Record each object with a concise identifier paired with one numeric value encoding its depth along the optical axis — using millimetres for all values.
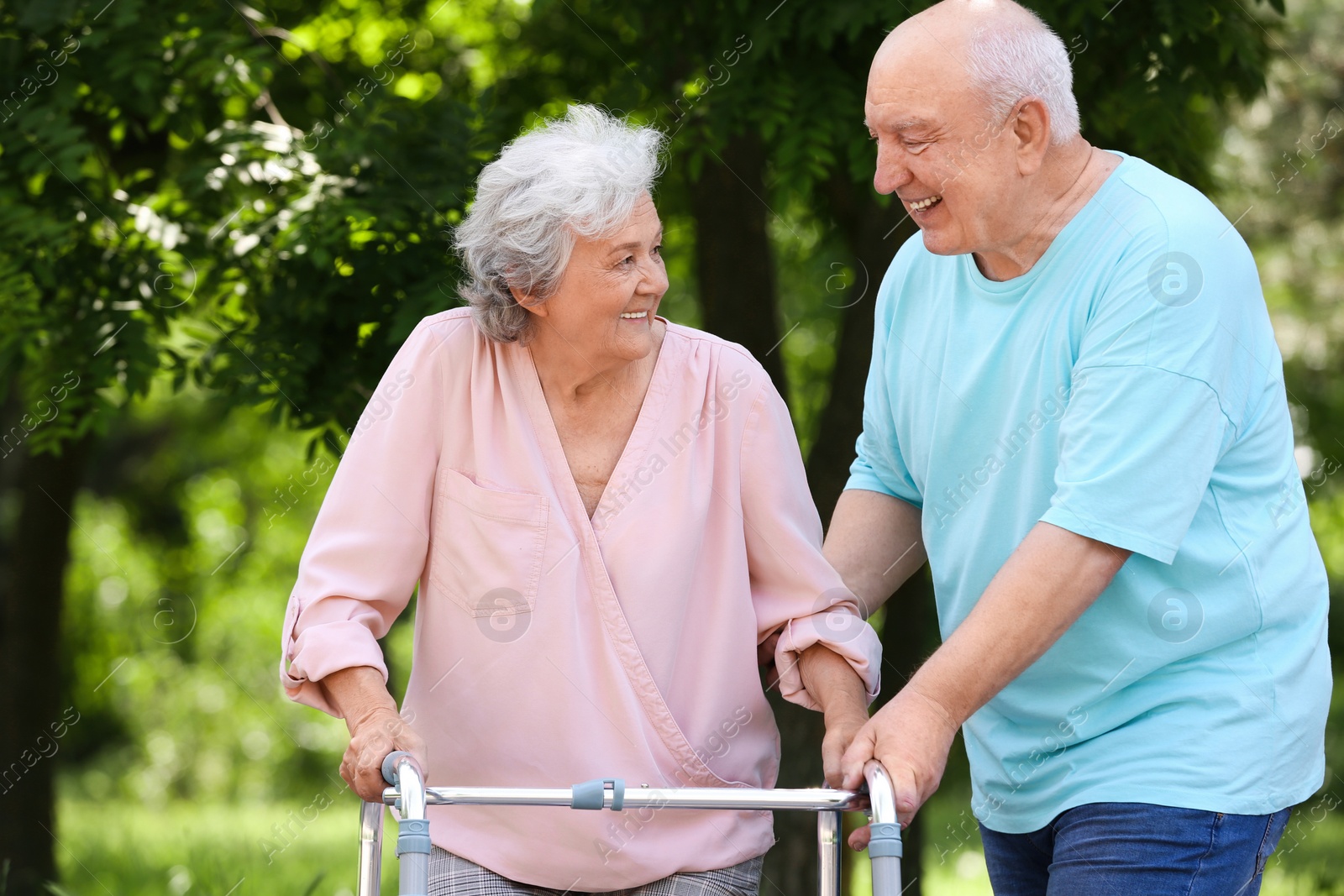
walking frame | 3695
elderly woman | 4586
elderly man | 3934
